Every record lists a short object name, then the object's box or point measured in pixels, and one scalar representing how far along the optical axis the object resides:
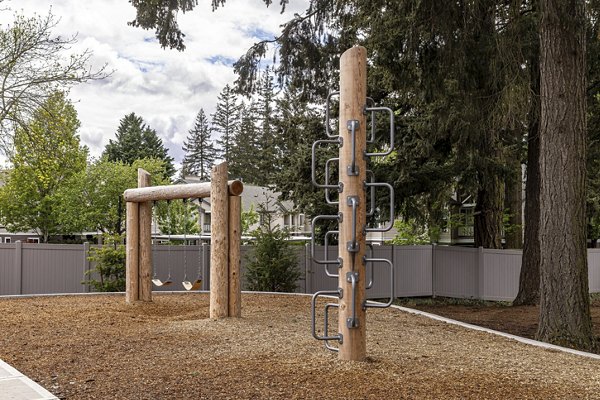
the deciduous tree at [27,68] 20.12
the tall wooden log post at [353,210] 6.32
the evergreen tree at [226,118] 58.69
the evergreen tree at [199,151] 60.28
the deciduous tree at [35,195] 31.70
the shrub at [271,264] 14.28
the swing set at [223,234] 9.30
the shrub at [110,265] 14.17
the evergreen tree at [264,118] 50.39
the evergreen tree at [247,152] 51.75
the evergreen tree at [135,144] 55.44
